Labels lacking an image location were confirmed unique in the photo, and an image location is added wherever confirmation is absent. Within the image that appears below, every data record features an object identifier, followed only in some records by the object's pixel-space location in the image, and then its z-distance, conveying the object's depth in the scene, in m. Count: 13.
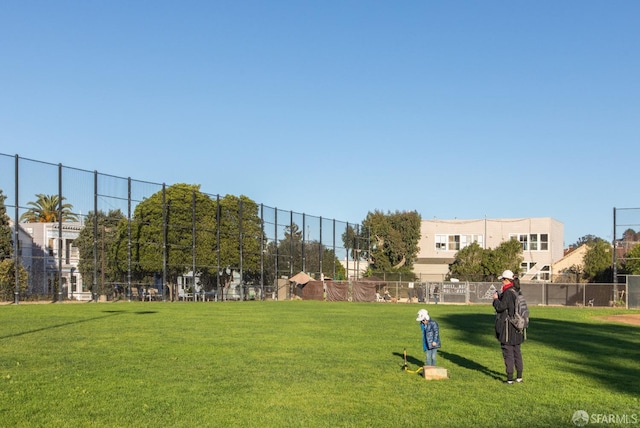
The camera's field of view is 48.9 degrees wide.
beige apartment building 83.19
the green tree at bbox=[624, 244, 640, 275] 57.57
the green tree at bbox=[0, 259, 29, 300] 40.97
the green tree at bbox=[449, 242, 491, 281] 76.00
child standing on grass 13.42
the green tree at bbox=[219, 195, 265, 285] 62.97
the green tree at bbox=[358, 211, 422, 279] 90.69
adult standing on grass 12.62
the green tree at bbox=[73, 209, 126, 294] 49.72
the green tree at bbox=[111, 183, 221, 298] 53.03
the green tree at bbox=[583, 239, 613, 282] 67.81
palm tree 73.75
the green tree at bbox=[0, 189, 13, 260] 41.88
